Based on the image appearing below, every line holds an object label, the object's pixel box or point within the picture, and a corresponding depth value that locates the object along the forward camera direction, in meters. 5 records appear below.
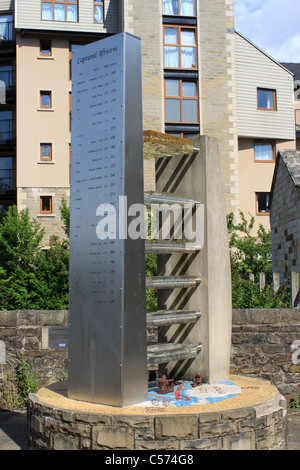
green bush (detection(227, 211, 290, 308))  25.11
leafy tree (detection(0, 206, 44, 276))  22.91
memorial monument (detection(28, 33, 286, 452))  4.66
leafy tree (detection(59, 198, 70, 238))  22.47
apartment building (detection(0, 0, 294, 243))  27.84
